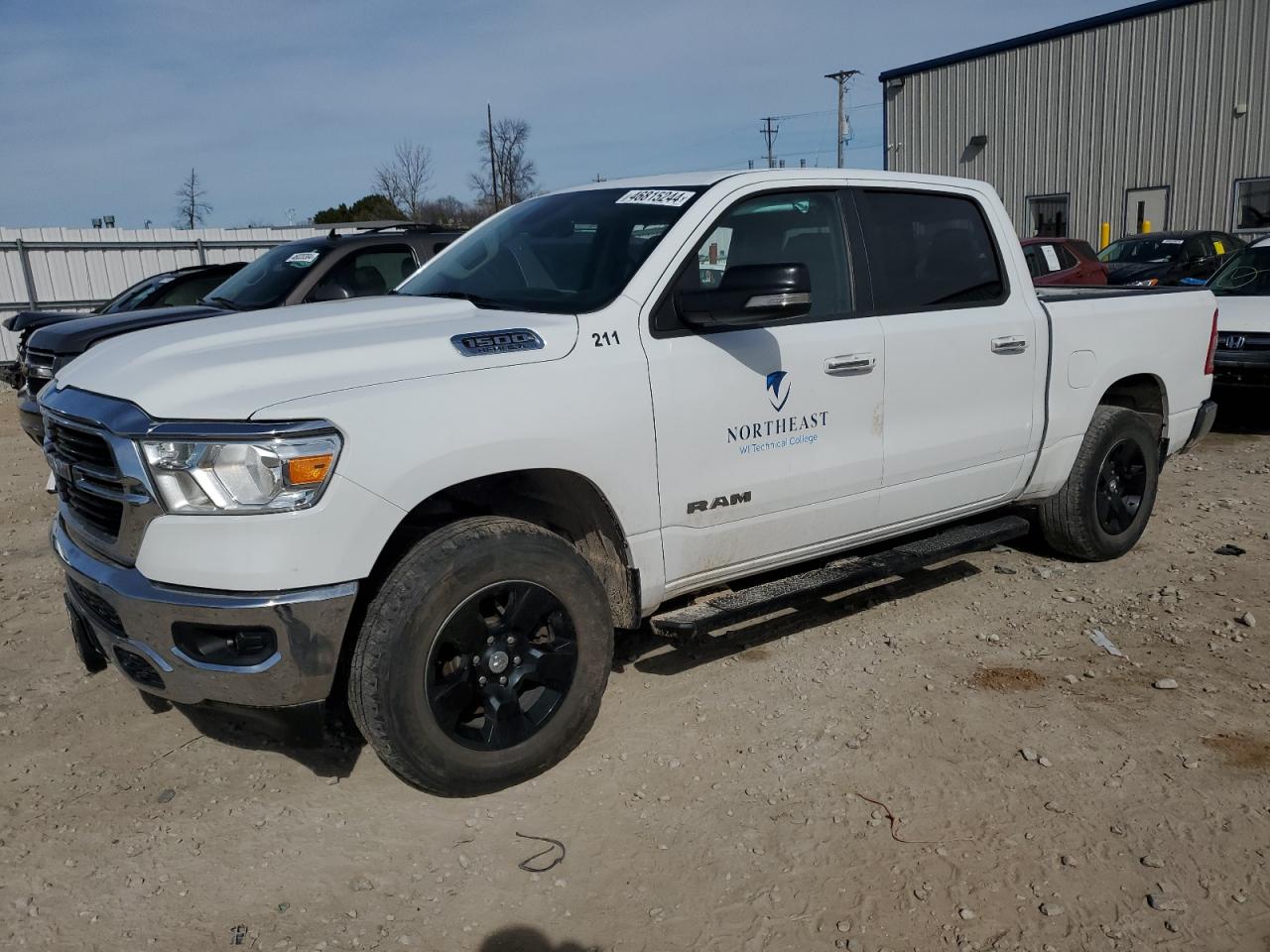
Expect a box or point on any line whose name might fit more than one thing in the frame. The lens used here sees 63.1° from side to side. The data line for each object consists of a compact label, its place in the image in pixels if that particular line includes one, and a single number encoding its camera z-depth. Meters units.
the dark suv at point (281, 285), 7.27
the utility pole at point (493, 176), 44.94
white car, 9.25
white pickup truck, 2.91
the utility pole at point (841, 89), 47.75
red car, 14.69
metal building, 23.22
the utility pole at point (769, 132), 63.82
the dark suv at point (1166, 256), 15.62
